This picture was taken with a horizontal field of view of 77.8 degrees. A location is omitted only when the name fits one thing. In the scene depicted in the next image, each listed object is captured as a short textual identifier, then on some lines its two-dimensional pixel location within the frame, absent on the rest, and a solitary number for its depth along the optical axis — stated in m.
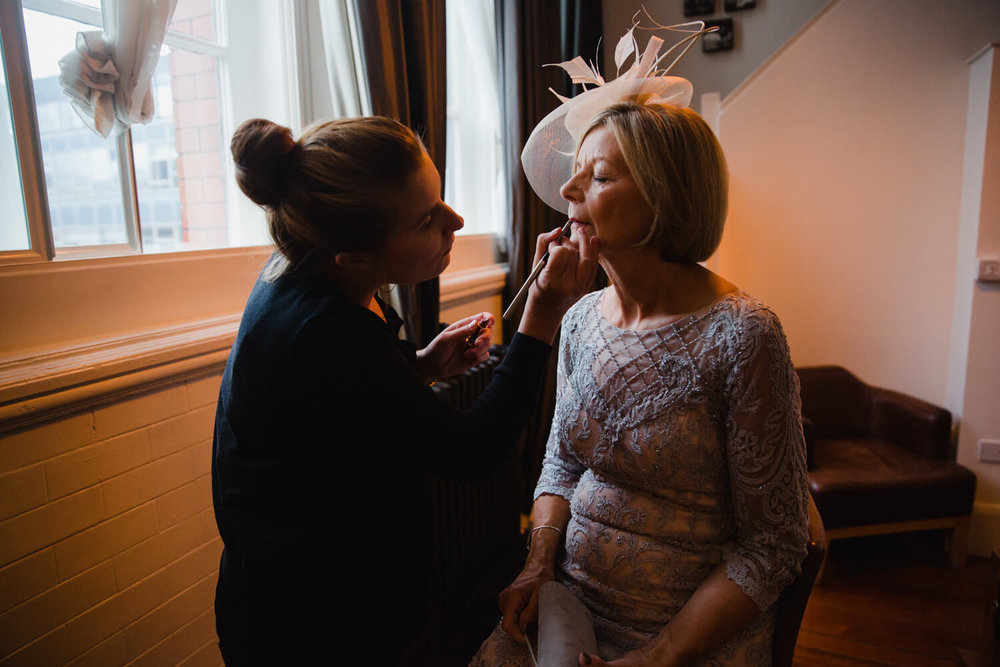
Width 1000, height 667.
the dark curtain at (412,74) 1.67
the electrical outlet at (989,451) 2.65
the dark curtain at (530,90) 2.61
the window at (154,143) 1.14
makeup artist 0.82
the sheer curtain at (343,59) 1.68
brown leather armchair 2.43
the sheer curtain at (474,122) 2.71
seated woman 1.01
